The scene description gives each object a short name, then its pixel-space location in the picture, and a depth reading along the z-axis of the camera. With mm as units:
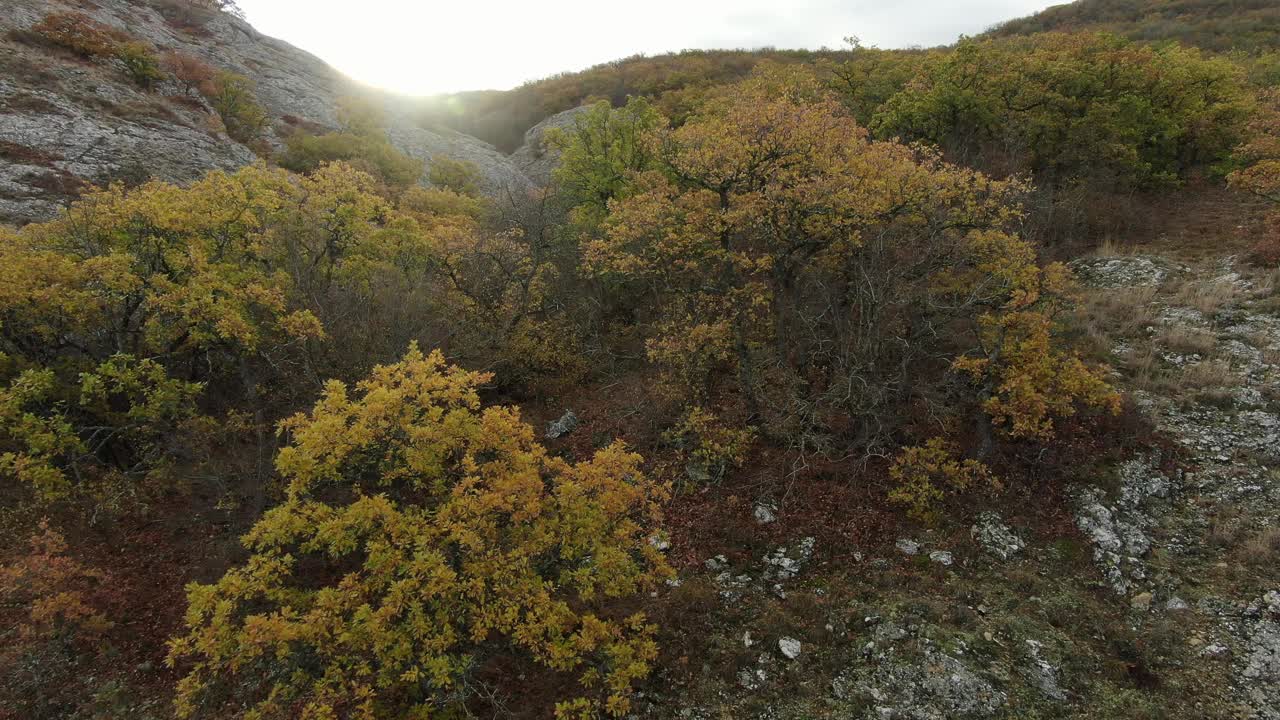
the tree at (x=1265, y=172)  21781
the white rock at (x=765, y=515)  16562
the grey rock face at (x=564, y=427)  21906
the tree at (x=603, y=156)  30625
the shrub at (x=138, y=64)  32938
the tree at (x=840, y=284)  16406
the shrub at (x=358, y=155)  38219
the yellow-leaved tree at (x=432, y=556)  8852
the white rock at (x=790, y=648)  12383
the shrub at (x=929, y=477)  15766
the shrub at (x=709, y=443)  18469
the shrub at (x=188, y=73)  36281
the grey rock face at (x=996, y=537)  14328
